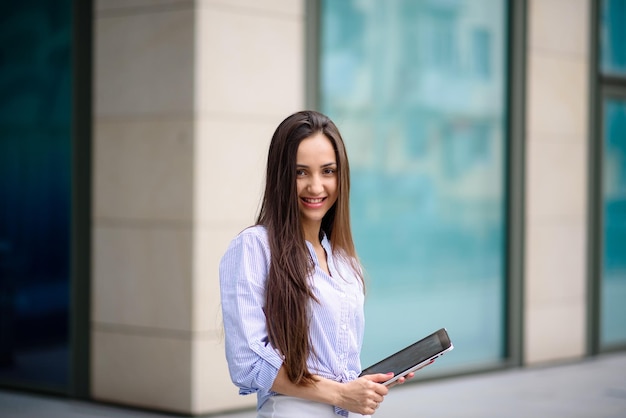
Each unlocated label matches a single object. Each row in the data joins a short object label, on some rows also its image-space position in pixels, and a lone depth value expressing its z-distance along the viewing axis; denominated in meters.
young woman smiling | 2.58
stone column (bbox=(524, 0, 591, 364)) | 9.94
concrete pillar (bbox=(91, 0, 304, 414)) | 7.16
